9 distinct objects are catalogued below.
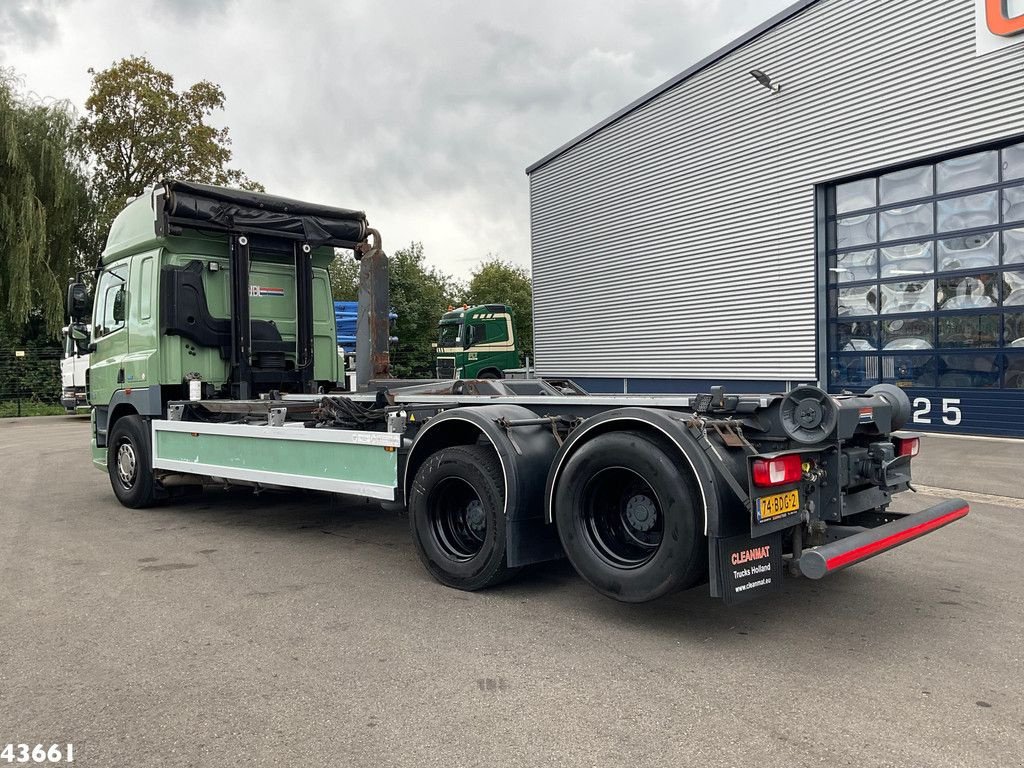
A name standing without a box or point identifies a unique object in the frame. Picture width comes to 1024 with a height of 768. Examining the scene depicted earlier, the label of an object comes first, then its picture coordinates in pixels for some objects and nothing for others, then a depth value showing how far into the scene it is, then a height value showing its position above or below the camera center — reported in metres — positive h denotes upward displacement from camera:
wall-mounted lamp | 16.98 +5.99
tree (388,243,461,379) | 39.91 +3.38
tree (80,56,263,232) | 30.72 +9.37
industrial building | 14.16 +3.17
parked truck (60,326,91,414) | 20.62 +0.00
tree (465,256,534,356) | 61.12 +6.52
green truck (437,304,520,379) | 28.09 +0.99
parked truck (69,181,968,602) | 4.17 -0.44
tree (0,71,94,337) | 25.64 +5.47
